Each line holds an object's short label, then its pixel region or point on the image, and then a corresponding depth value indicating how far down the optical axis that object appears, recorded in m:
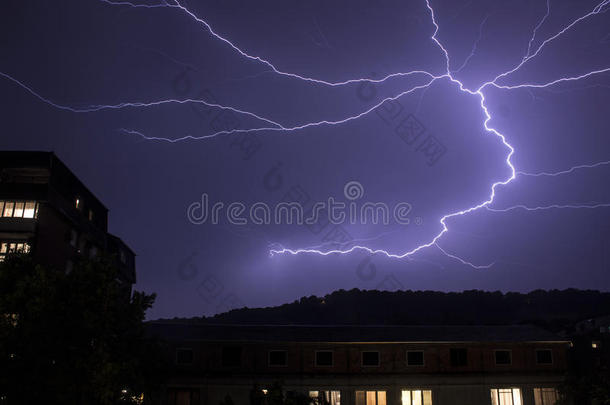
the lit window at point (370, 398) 32.72
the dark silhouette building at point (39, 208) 36.44
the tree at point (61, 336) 18.31
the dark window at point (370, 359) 33.62
